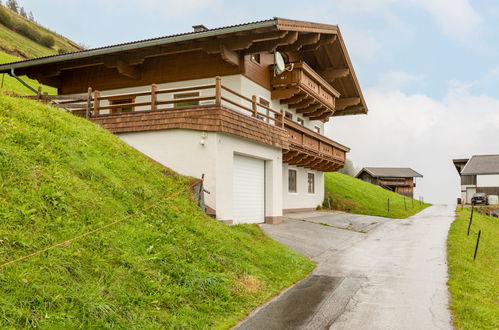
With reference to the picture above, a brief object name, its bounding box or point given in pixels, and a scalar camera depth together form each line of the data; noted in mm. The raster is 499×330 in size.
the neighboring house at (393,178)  70688
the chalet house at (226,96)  14039
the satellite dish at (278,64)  18747
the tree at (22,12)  95688
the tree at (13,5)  95188
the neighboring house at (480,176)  60531
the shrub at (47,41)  71688
